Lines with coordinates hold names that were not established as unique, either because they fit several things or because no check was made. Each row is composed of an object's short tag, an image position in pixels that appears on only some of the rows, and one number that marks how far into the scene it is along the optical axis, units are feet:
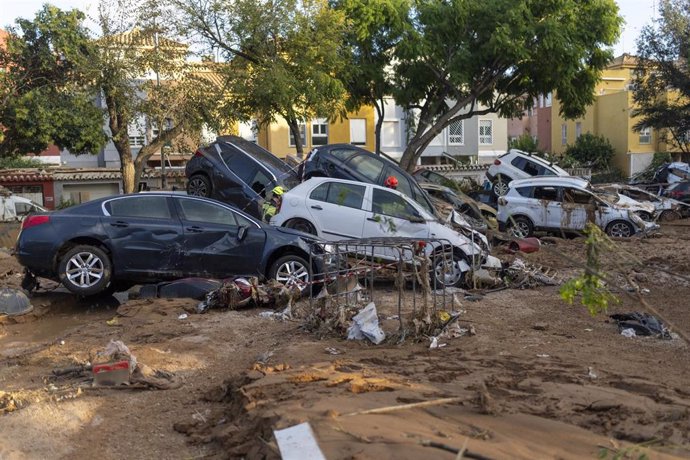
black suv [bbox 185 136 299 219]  47.62
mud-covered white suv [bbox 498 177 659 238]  61.72
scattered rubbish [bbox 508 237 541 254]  48.17
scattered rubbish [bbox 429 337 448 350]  24.11
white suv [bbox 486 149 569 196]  81.00
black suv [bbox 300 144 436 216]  48.39
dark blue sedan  33.04
